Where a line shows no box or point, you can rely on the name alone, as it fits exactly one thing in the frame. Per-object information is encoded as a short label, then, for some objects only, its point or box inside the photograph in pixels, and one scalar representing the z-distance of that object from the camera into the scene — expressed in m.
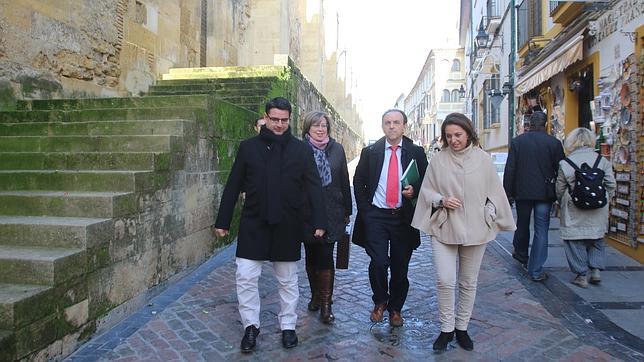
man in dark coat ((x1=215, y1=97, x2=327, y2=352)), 3.77
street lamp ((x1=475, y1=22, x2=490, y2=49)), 16.89
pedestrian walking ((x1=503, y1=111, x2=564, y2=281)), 5.86
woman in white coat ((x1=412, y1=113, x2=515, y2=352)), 3.67
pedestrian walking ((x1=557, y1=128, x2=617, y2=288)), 5.43
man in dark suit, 4.23
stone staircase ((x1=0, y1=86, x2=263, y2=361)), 3.44
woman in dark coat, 4.42
